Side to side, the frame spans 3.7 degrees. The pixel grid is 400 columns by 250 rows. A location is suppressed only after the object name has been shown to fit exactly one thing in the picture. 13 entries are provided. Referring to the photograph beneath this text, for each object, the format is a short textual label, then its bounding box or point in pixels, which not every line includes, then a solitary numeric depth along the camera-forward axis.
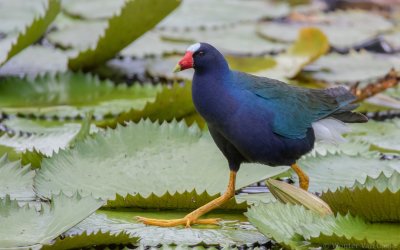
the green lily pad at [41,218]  7.87
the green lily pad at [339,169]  8.16
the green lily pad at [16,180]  8.05
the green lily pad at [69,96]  8.47
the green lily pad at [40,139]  8.14
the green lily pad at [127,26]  8.46
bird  8.04
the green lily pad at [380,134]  8.36
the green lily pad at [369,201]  7.92
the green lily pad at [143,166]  8.07
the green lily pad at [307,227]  7.89
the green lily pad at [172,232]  7.93
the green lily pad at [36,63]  8.68
